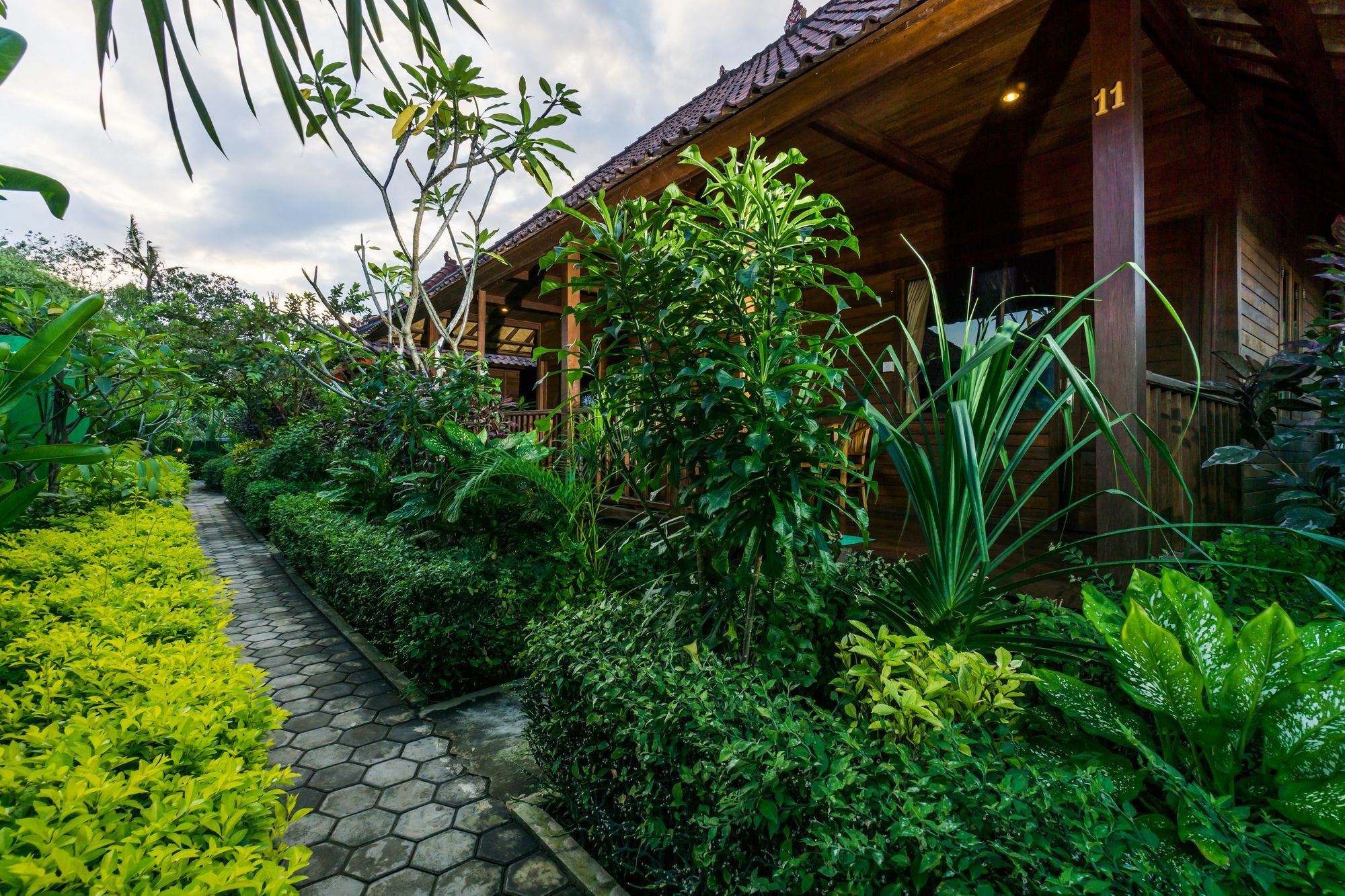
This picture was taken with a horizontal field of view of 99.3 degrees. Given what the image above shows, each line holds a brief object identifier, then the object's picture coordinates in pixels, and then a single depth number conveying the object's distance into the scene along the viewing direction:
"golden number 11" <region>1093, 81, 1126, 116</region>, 2.50
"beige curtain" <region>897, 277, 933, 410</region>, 5.30
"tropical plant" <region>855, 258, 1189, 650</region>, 1.40
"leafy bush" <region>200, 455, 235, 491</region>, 15.31
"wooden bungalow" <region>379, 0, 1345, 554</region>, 2.56
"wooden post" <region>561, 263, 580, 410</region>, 5.19
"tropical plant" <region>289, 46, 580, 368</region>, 5.00
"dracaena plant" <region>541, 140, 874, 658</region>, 1.88
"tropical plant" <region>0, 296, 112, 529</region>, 1.51
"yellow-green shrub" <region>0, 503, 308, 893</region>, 0.91
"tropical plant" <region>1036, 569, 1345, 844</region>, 1.05
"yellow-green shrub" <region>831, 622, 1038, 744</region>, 1.36
